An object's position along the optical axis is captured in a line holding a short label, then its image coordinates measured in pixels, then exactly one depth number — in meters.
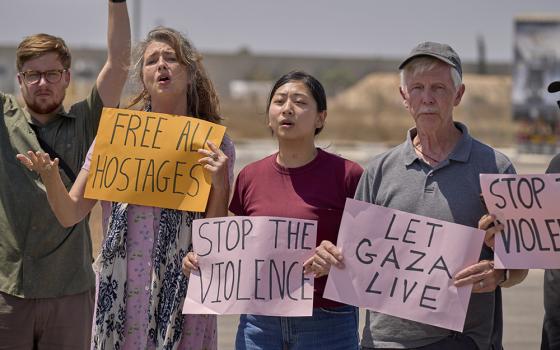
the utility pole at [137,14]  59.91
